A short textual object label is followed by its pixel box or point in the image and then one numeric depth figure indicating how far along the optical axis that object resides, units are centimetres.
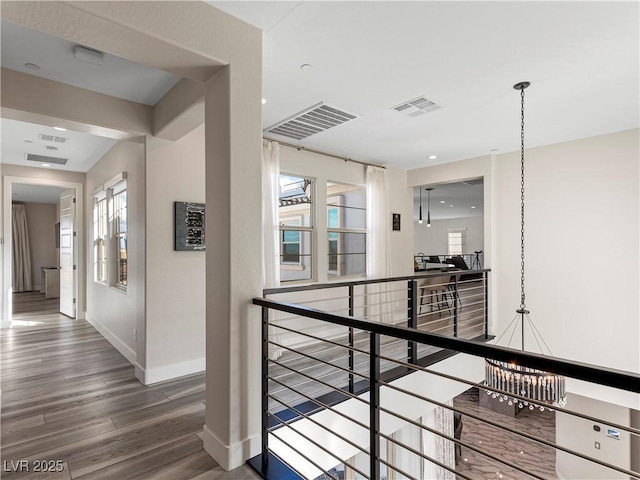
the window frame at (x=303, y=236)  479
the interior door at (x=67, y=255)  609
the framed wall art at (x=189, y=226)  350
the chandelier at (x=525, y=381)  310
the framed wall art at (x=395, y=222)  599
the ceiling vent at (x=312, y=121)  355
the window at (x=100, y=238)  512
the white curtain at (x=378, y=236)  546
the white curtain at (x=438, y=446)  593
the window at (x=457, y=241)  1468
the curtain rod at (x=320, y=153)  461
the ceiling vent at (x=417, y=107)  334
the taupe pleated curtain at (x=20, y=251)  926
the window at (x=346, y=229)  530
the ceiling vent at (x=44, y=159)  501
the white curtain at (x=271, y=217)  411
